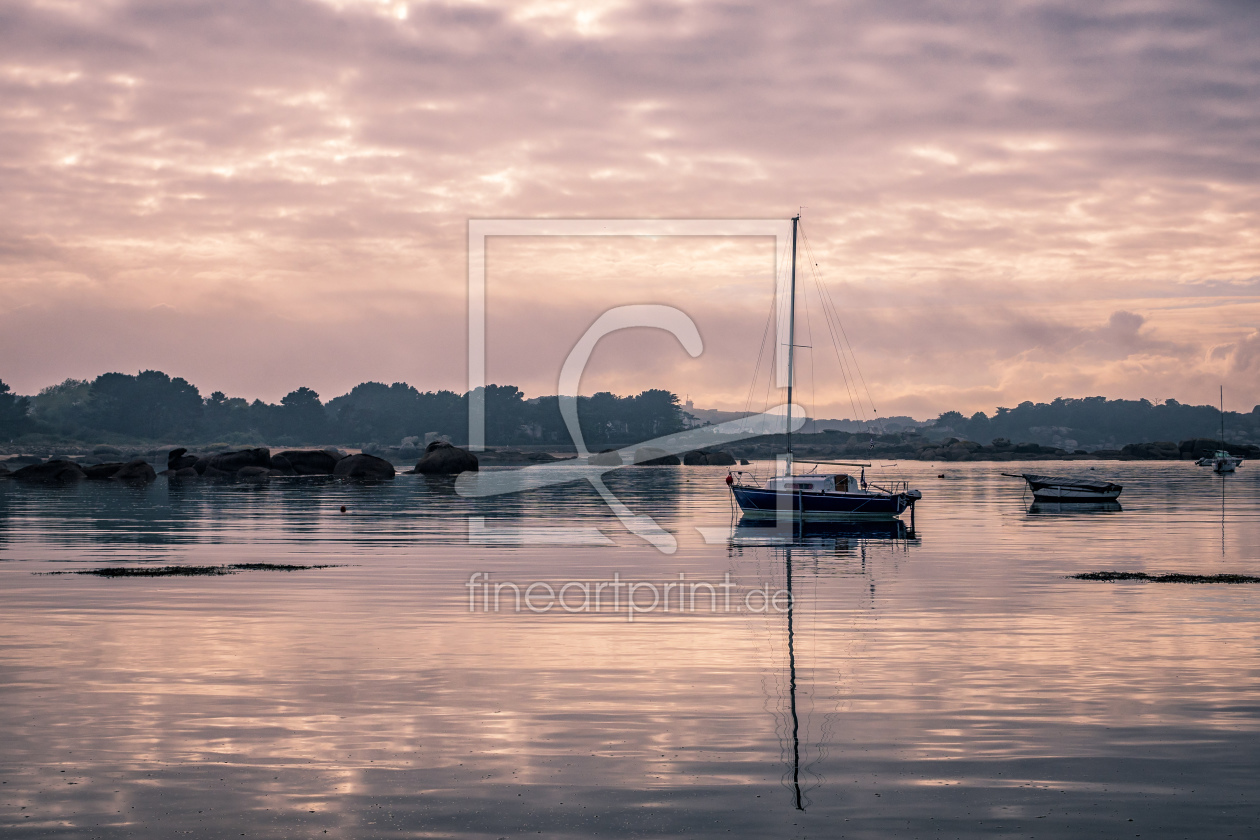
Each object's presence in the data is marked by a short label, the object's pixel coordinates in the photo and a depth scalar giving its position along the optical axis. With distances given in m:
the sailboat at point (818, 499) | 68.62
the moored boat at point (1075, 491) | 98.38
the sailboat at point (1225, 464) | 174.62
